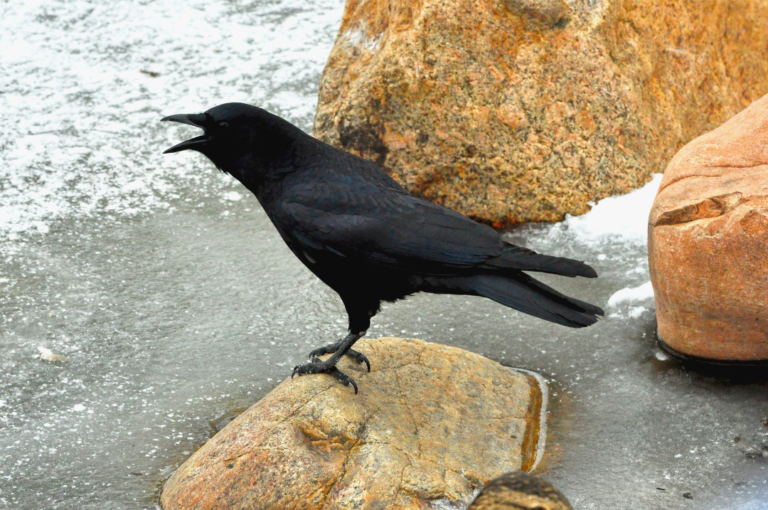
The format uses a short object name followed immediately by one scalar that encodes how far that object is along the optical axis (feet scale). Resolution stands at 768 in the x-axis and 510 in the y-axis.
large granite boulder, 33.65
